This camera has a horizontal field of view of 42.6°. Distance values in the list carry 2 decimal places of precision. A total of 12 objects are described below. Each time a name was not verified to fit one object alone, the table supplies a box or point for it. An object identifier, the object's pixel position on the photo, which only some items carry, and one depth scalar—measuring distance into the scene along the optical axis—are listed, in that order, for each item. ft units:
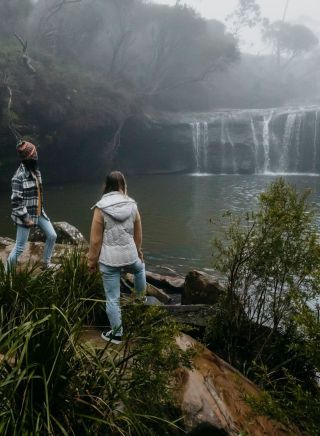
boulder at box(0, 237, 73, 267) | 22.76
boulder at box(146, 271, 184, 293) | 28.27
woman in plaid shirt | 17.76
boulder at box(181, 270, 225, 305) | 21.03
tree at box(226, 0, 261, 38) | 166.40
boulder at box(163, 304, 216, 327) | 16.31
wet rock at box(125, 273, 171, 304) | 23.59
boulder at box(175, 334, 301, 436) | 10.44
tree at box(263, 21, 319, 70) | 197.77
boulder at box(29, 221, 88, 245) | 30.39
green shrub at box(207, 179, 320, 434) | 13.67
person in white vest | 13.61
